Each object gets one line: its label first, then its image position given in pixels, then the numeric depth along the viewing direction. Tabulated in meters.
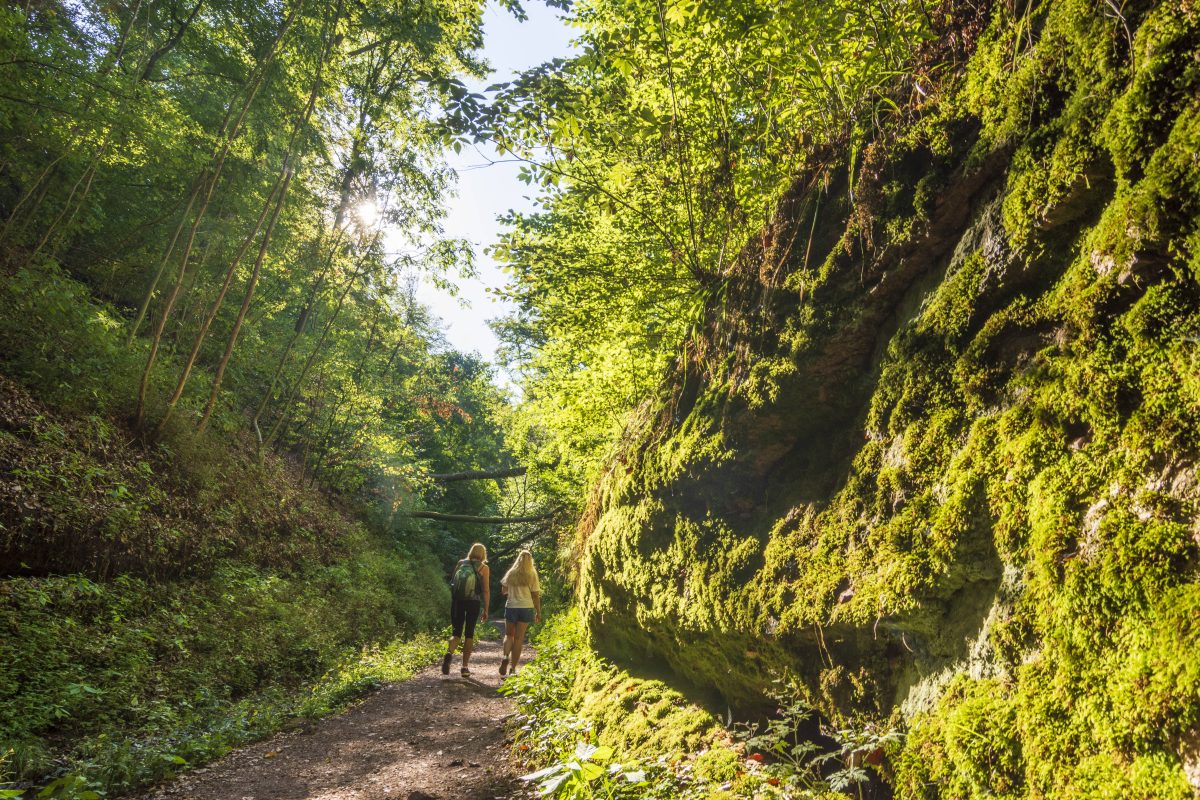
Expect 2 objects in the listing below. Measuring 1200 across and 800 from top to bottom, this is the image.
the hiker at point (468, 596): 8.77
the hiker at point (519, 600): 8.70
